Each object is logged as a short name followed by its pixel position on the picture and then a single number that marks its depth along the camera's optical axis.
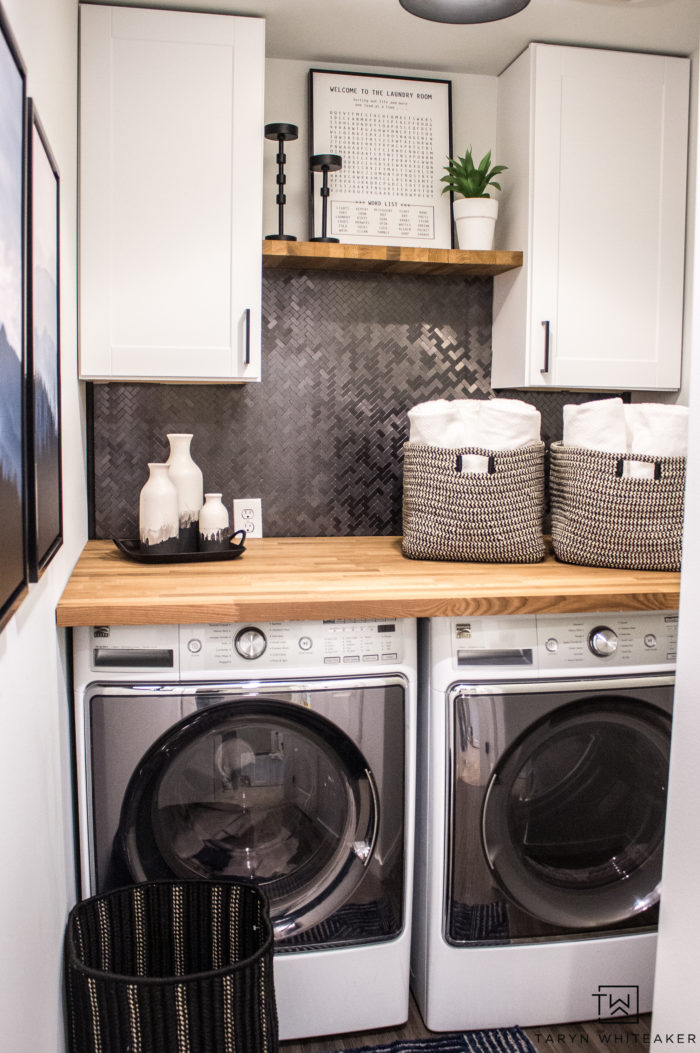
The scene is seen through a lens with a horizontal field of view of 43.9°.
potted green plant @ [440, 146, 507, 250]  2.46
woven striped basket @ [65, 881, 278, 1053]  1.52
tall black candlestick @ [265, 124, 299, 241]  2.37
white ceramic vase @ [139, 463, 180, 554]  2.20
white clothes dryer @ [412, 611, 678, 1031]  1.93
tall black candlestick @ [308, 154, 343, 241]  2.40
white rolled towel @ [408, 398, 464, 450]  2.21
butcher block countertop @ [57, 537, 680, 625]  1.78
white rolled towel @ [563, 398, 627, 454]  2.17
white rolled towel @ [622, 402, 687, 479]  2.14
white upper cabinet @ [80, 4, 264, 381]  2.18
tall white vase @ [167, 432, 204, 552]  2.27
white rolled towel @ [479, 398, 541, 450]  2.19
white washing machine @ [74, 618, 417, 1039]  1.81
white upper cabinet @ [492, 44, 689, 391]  2.40
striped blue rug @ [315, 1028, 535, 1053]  1.95
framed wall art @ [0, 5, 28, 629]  0.97
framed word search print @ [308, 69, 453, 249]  2.55
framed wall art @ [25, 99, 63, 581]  1.20
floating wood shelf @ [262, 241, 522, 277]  2.36
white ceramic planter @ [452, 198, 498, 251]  2.47
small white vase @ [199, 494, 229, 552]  2.28
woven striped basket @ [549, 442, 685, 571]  2.14
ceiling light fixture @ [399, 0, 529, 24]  1.79
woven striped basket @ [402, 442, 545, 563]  2.18
